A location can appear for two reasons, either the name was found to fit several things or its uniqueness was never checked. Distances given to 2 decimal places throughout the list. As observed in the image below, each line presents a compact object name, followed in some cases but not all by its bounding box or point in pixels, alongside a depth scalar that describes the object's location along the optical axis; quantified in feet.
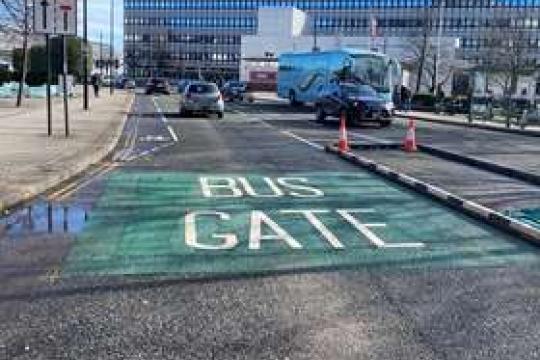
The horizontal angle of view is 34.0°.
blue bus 154.71
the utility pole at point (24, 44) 130.52
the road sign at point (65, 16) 67.46
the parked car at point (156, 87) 297.74
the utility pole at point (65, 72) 73.82
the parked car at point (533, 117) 134.72
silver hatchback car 127.34
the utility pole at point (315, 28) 351.77
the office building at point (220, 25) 478.18
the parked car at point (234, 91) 240.12
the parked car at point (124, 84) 381.19
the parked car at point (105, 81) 409.57
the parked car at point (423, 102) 196.24
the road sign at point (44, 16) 66.69
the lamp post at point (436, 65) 227.81
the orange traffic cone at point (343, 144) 69.00
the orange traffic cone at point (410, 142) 74.84
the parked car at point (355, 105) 113.09
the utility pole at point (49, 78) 71.72
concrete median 32.81
